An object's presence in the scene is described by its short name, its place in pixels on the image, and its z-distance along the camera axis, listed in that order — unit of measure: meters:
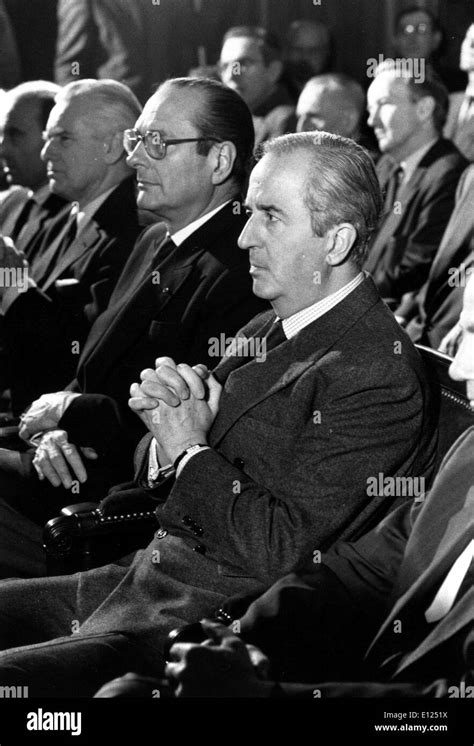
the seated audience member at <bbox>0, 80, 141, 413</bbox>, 3.34
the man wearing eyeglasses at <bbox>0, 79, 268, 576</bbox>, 2.91
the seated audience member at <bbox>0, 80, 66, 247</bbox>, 4.25
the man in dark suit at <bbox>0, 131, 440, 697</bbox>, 2.18
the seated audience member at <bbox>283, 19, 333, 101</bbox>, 6.43
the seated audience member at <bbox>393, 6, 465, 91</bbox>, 5.72
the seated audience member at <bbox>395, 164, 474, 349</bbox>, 4.43
